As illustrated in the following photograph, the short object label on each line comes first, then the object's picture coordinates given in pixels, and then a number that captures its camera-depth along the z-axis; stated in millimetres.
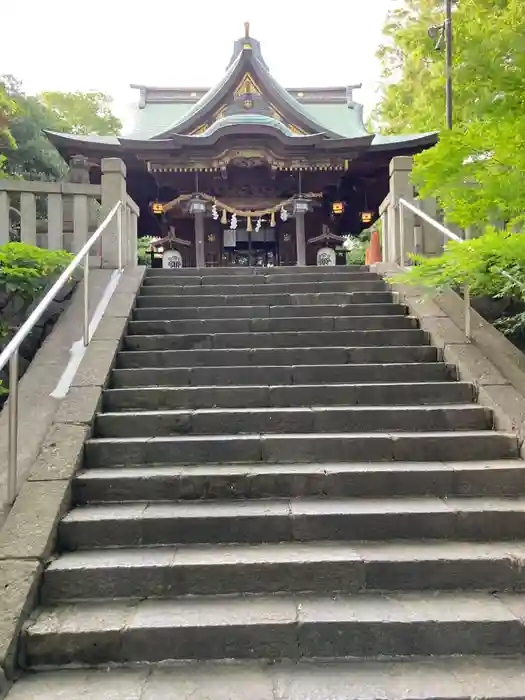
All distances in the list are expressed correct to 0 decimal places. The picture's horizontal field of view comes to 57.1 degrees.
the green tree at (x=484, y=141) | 3068
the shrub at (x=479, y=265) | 3525
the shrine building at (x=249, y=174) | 11750
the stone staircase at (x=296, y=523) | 2373
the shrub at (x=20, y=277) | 4883
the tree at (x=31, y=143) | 16812
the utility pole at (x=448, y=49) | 8664
